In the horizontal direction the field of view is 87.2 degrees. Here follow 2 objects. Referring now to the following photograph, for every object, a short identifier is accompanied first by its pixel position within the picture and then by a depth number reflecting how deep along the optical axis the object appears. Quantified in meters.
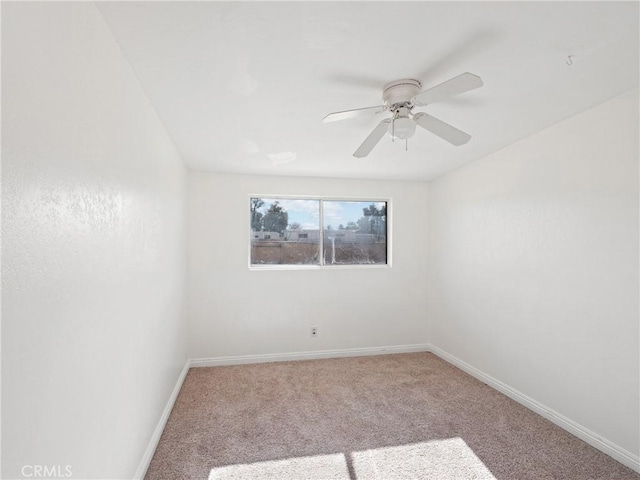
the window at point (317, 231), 3.99
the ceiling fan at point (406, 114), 1.70
